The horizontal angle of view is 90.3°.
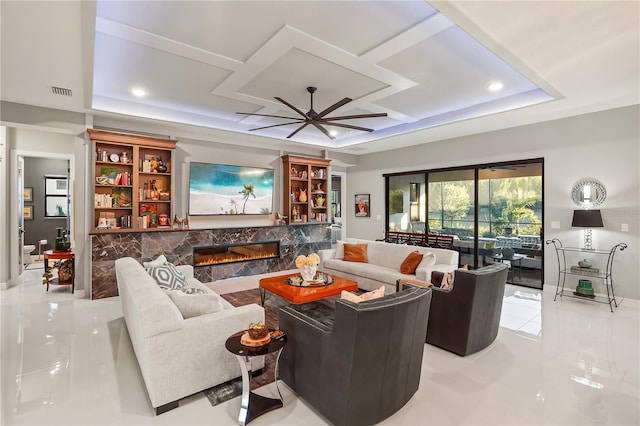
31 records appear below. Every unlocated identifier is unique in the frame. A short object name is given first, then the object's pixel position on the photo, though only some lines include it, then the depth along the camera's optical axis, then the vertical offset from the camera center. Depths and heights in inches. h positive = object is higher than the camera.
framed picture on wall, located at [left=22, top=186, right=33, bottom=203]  322.3 +15.8
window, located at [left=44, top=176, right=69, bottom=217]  334.0 +14.4
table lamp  188.9 -3.8
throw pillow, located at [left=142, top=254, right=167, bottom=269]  152.2 -25.6
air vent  157.9 +60.4
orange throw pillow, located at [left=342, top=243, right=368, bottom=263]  237.3 -30.7
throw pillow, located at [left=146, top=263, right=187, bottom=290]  141.2 -30.2
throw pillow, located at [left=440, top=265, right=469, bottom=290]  133.7 -29.3
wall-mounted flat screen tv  243.3 +17.8
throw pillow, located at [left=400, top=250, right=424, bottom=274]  195.6 -31.1
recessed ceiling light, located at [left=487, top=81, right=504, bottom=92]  174.2 +71.4
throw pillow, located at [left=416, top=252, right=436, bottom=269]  192.5 -28.8
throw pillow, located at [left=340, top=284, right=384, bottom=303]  96.7 -26.3
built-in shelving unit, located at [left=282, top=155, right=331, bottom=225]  287.7 +22.2
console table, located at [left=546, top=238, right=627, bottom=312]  190.6 -36.0
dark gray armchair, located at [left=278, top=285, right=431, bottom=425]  76.9 -38.0
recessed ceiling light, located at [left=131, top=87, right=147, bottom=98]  181.6 +69.3
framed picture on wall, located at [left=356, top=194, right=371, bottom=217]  351.3 +7.0
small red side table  214.5 -32.6
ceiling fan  157.7 +48.6
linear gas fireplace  243.6 -34.1
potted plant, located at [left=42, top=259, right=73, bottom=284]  219.0 -41.1
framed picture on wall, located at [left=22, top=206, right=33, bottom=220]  323.6 -3.5
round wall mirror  196.4 +13.0
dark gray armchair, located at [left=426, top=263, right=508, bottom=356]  121.5 -39.0
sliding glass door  232.4 +1.5
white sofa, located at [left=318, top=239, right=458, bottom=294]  193.2 -35.3
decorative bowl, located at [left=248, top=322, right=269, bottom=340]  88.0 -33.3
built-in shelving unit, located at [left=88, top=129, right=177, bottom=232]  204.4 +19.6
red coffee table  149.3 -38.8
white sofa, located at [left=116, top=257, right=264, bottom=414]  88.4 -39.2
